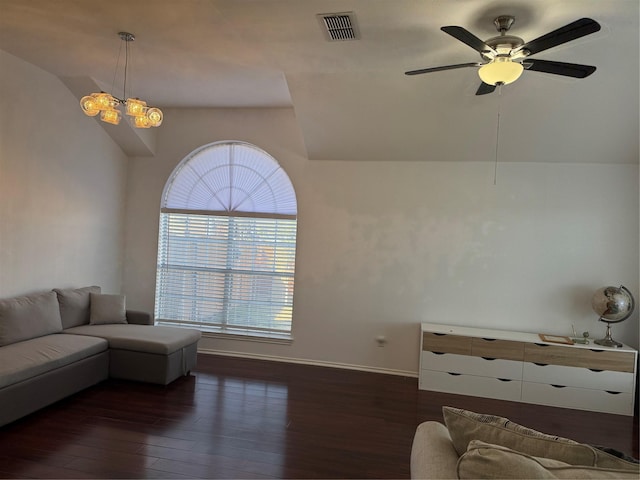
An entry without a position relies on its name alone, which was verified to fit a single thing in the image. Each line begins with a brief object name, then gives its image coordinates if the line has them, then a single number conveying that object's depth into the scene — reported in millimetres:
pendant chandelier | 3312
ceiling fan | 2480
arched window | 5441
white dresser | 4184
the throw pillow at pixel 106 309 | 4703
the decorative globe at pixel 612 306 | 4273
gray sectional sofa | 3326
